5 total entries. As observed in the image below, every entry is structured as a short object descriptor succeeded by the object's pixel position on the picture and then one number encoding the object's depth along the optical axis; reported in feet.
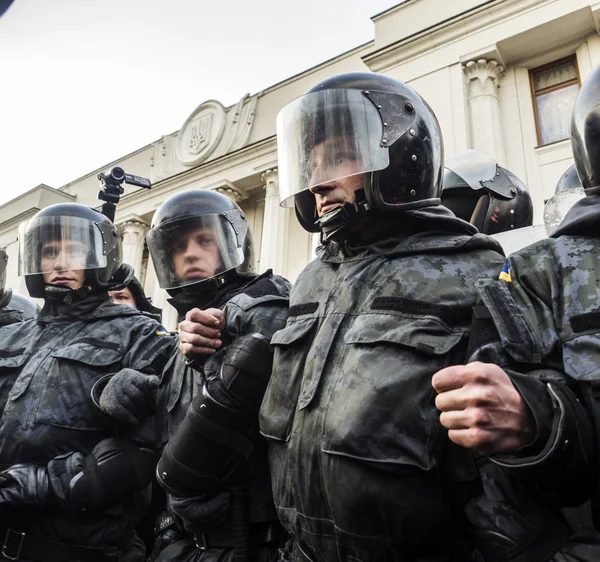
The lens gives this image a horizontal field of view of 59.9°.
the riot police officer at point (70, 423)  6.63
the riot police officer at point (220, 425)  5.26
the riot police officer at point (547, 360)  2.92
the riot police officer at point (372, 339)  3.74
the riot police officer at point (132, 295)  13.55
